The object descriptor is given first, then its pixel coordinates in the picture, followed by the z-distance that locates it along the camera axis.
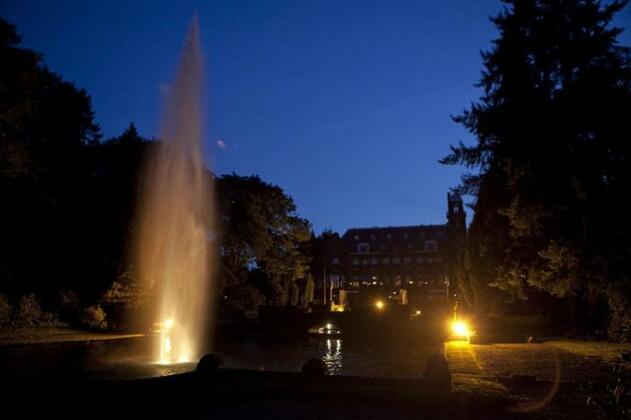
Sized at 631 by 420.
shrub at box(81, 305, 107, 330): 31.19
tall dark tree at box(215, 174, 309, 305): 51.34
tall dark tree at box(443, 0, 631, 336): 22.72
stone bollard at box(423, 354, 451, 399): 9.04
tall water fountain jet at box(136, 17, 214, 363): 24.03
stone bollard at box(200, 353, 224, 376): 11.20
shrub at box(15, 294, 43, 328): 28.17
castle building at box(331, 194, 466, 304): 103.69
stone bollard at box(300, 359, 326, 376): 11.09
